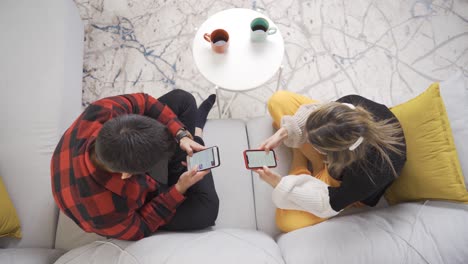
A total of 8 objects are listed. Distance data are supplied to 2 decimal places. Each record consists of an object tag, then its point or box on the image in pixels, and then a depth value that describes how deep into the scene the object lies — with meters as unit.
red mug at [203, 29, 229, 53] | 1.36
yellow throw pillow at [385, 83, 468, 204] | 1.07
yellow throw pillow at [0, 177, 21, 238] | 1.13
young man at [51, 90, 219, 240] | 0.84
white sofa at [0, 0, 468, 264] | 1.04
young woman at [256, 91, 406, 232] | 1.00
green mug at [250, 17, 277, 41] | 1.37
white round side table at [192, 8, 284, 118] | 1.38
